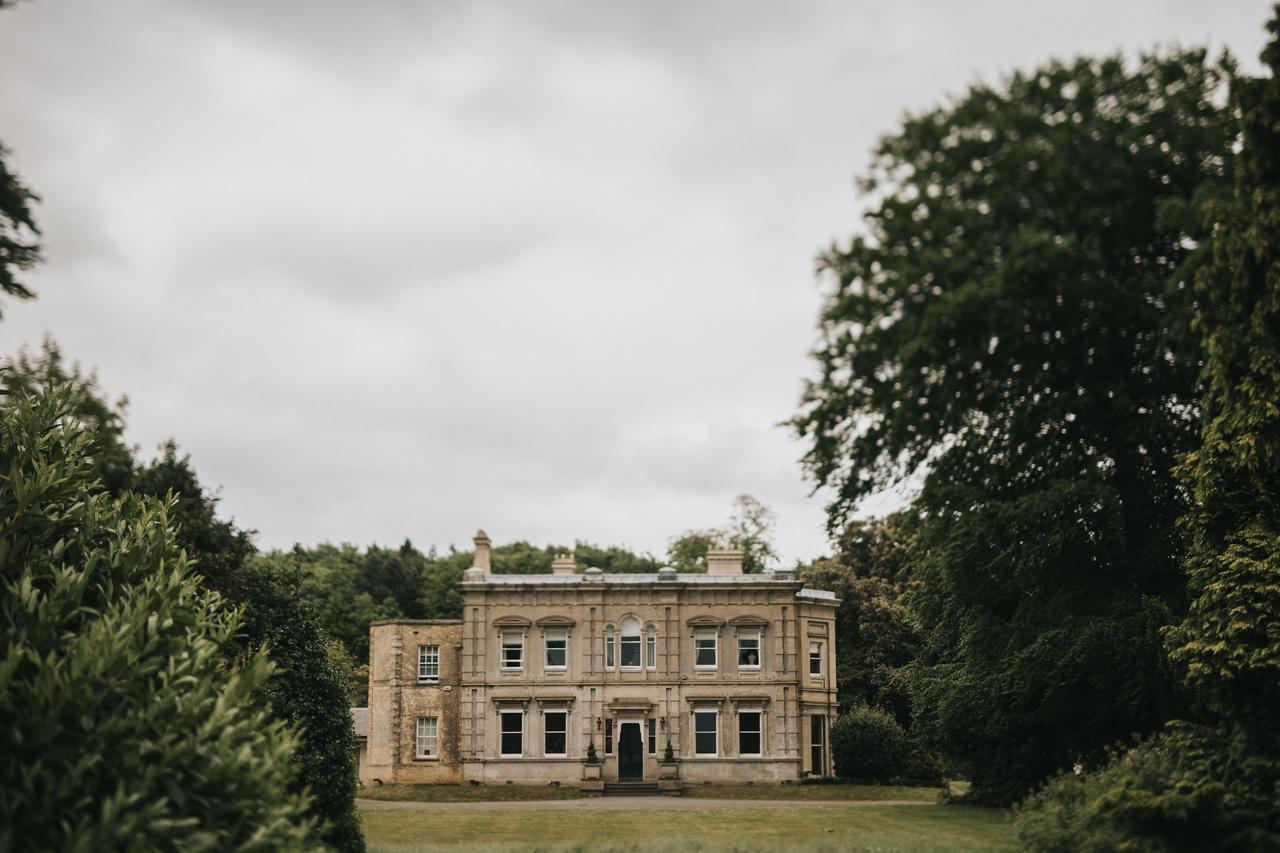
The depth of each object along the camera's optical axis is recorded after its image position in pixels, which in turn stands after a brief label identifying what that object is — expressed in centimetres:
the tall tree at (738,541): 7318
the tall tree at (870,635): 5788
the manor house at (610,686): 4822
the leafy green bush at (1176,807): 1783
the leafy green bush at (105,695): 1211
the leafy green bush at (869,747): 4816
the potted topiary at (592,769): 4688
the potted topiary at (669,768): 4700
